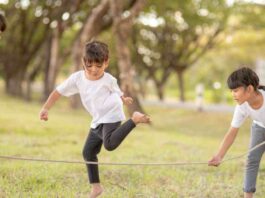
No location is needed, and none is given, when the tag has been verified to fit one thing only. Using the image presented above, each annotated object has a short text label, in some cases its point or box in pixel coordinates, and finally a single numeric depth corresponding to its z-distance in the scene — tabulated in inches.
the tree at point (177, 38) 910.4
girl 168.4
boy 173.5
